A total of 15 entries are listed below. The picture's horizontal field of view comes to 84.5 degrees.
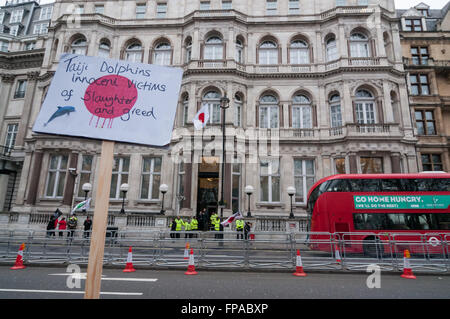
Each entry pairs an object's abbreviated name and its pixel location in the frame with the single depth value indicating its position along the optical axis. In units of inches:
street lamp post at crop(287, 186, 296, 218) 703.7
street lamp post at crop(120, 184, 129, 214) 741.3
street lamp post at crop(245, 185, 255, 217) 684.1
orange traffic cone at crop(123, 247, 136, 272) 335.6
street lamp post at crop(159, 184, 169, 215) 737.0
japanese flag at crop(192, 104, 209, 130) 658.2
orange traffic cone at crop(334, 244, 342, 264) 346.3
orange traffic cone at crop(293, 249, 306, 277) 321.0
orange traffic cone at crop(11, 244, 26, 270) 347.6
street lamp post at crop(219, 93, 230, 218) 643.0
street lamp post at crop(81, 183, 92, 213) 724.7
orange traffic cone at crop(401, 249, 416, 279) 313.7
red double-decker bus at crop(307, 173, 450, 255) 471.5
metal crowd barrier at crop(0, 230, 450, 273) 348.2
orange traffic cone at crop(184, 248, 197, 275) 322.0
